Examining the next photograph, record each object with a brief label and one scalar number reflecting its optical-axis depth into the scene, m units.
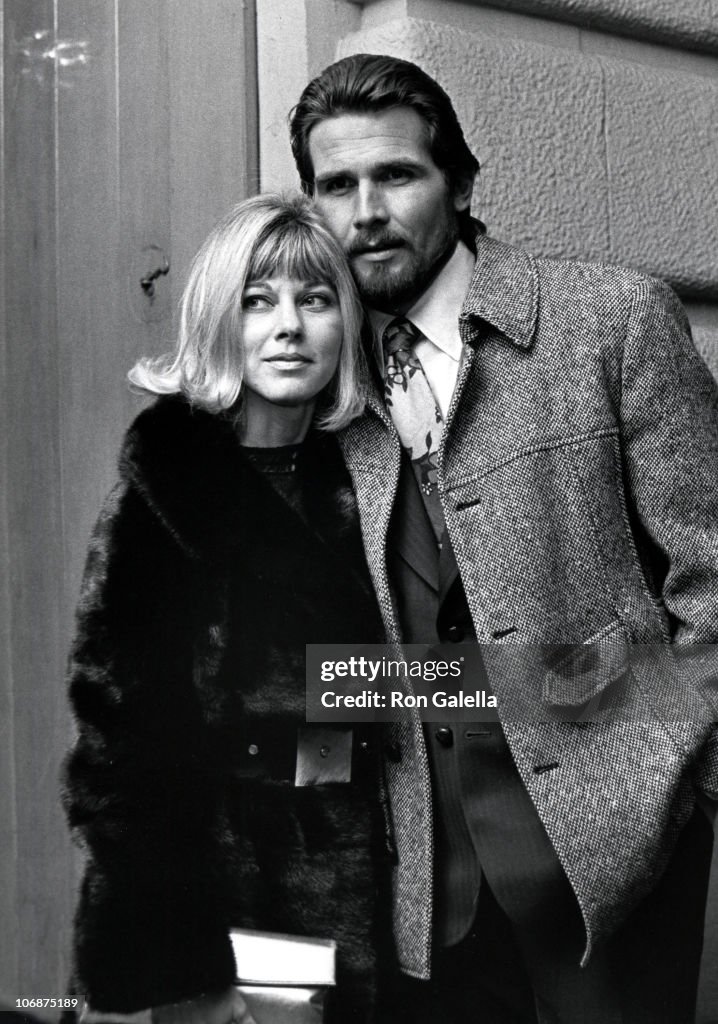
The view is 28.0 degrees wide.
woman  2.28
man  2.28
